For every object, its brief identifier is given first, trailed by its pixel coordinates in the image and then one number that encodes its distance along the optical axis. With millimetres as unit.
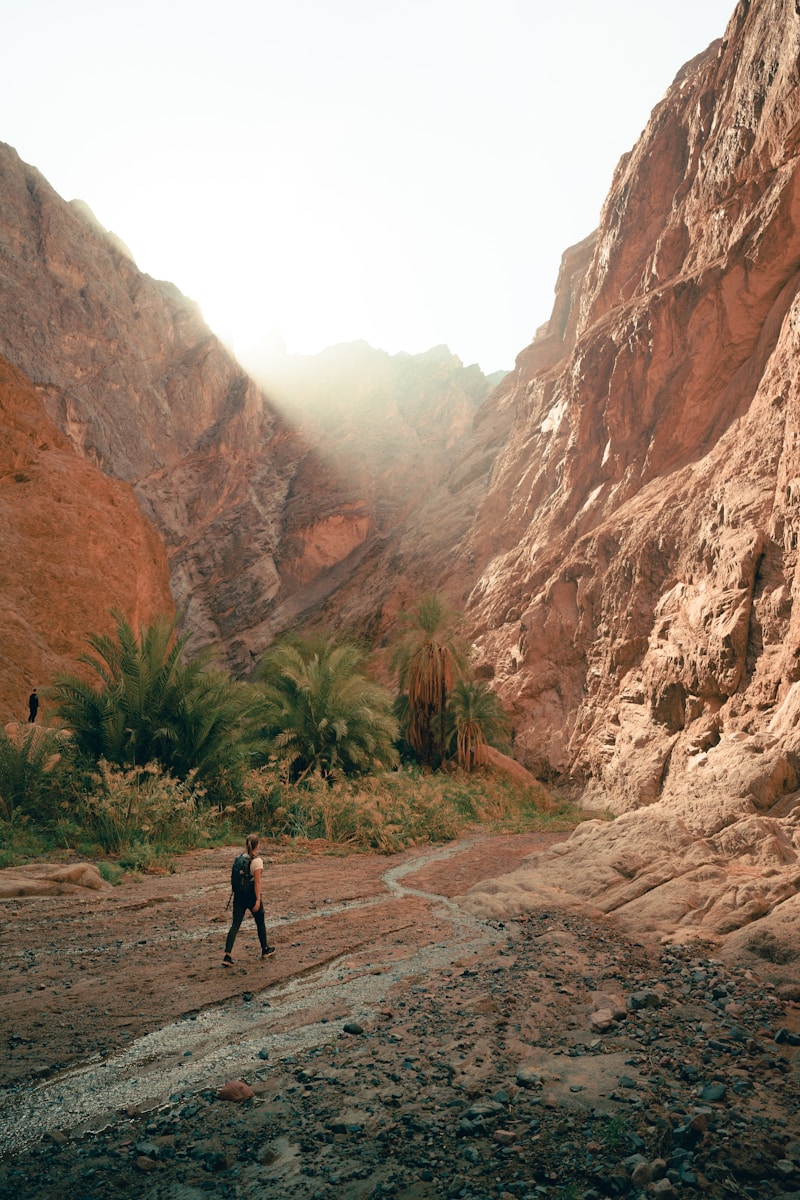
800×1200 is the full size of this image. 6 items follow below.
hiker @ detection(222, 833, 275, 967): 6113
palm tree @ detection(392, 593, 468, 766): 23625
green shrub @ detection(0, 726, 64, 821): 10570
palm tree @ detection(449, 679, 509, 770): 22828
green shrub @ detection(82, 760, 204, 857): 10008
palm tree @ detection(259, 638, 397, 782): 16375
